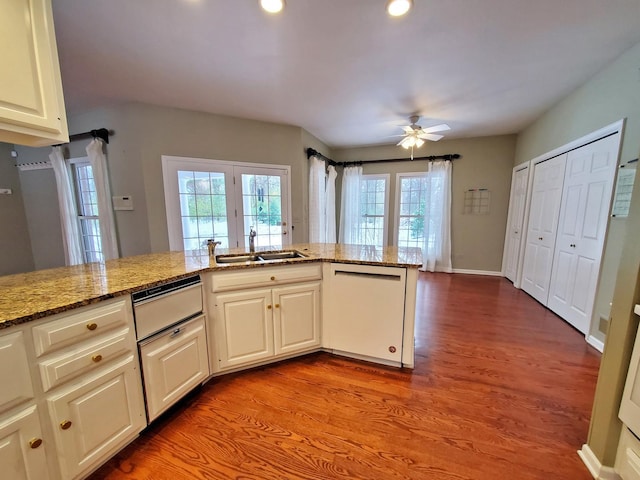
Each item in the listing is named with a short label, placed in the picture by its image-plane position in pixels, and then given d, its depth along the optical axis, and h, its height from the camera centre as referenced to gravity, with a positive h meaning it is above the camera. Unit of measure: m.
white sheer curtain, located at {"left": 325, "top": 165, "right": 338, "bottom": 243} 5.09 +0.11
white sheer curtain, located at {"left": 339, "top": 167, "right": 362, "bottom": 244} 5.30 +0.08
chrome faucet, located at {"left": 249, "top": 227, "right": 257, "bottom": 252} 2.24 -0.31
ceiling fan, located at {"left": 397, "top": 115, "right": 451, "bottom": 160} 3.31 +1.04
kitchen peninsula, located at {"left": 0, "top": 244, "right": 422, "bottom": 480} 0.96 -0.69
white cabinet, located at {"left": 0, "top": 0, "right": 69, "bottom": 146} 1.11 +0.64
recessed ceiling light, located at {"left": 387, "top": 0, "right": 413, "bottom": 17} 1.47 +1.23
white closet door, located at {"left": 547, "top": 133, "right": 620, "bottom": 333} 2.33 -0.20
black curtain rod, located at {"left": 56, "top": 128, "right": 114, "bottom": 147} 3.02 +0.94
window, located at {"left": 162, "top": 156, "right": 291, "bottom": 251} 3.22 +0.11
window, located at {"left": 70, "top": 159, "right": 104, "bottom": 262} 3.45 +0.02
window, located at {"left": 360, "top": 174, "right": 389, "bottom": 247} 5.27 +0.03
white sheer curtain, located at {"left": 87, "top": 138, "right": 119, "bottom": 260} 3.07 +0.14
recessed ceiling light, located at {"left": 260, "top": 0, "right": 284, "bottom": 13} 1.49 +1.25
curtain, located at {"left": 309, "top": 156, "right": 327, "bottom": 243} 4.22 +0.21
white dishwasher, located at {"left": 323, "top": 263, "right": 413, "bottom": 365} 1.89 -0.81
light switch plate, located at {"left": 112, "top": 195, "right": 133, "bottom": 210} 3.12 +0.10
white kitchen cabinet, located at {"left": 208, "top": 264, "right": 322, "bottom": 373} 1.79 -0.80
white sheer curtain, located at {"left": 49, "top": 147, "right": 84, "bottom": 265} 3.38 +0.04
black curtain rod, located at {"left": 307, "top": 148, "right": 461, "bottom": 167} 4.15 +0.99
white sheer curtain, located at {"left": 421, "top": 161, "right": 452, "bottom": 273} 4.69 -0.18
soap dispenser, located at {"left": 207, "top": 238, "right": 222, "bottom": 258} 2.07 -0.31
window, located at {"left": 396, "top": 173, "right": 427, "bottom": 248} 5.02 +0.05
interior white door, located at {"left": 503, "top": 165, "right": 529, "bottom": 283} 3.94 -0.19
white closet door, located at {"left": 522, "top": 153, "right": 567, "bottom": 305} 3.09 -0.23
